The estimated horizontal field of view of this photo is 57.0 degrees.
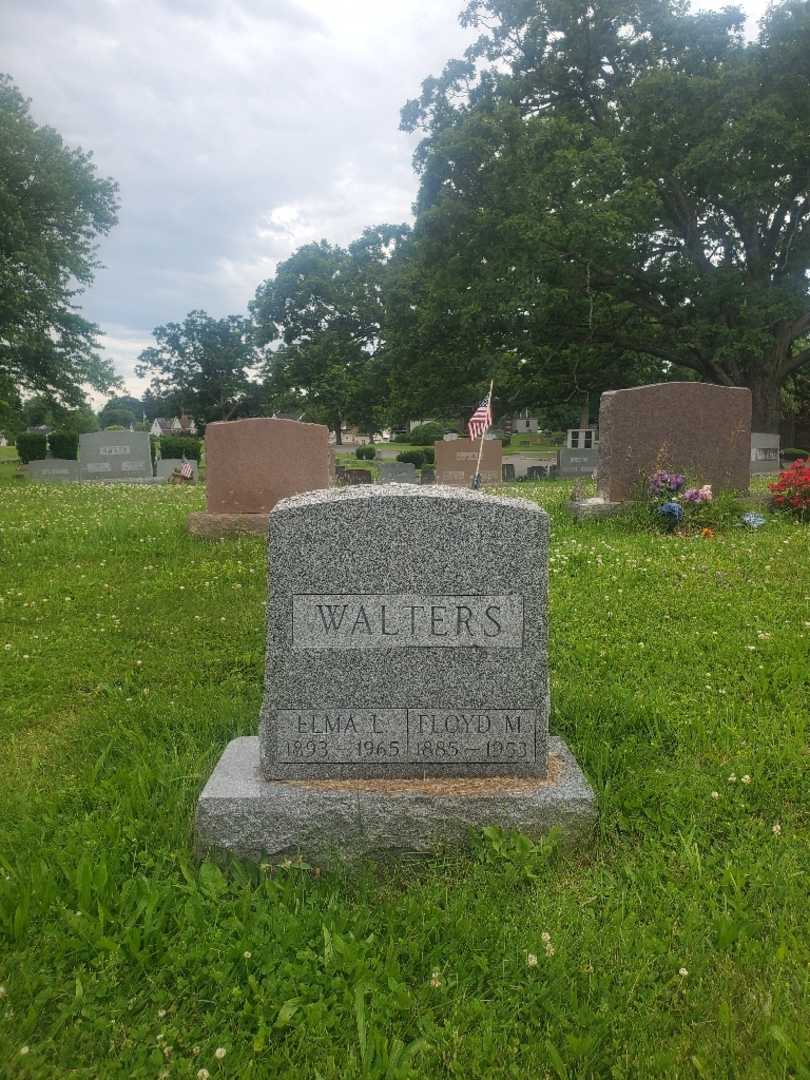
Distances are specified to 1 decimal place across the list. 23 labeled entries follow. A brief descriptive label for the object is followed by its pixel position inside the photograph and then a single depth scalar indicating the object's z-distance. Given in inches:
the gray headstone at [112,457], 787.4
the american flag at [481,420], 416.8
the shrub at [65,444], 1184.2
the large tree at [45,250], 967.0
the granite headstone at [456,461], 767.6
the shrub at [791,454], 1103.3
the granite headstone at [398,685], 115.5
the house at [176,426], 2999.5
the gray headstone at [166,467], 859.4
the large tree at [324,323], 1696.6
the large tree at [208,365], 2662.4
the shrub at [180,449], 1261.1
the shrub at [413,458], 1243.2
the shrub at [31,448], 1168.2
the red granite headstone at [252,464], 363.3
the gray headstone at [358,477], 821.9
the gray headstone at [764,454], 756.6
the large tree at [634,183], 760.3
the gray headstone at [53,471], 825.5
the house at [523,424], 3209.4
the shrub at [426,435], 2101.6
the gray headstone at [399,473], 902.3
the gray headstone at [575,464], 957.8
